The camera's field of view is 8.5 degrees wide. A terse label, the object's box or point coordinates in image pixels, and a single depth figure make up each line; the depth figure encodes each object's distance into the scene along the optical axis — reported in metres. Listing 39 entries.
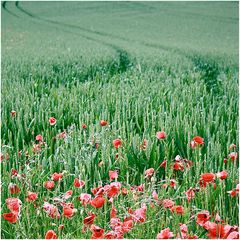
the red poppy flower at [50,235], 7.80
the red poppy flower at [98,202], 8.00
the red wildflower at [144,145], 9.11
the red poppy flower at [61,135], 9.59
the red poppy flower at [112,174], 8.42
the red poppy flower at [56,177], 8.44
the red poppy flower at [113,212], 8.10
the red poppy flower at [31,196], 8.25
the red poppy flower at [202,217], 7.91
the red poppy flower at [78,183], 8.31
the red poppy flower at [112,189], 8.18
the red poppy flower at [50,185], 8.39
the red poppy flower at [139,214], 7.94
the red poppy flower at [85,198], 8.15
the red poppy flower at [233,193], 8.19
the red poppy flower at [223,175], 8.30
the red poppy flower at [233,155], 8.59
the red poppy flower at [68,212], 7.99
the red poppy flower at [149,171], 8.53
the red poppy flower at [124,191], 8.40
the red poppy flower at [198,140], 8.78
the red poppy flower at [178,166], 8.78
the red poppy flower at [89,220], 7.96
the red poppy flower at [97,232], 7.79
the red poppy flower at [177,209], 8.00
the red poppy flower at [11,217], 7.96
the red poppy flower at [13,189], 8.37
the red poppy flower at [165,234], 7.70
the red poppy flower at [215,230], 7.78
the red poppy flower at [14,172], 8.68
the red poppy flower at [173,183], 8.39
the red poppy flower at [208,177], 8.23
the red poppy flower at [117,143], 8.97
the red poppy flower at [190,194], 8.20
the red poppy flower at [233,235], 7.70
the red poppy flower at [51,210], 8.10
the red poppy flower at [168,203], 8.05
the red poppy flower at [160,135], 9.03
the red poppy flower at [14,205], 8.05
